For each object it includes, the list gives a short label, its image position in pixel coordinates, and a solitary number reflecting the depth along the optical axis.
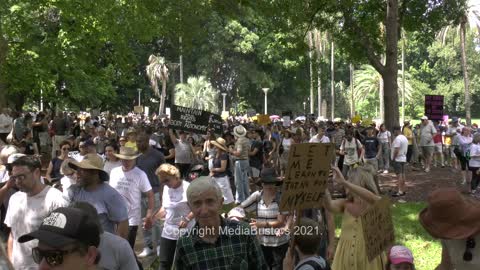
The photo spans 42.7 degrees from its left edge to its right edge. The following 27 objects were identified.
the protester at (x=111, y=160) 8.16
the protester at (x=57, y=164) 9.52
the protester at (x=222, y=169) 10.72
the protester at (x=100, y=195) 5.18
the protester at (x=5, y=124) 18.39
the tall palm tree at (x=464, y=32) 39.96
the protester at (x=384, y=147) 18.41
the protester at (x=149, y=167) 8.47
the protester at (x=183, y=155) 12.65
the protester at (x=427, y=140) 18.91
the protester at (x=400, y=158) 13.38
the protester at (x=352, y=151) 14.15
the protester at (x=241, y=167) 12.55
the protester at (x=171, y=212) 6.55
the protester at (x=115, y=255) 3.68
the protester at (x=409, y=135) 19.58
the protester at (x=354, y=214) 4.90
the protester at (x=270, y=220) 5.98
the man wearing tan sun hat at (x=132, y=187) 6.79
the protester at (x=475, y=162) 13.38
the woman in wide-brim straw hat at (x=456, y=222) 3.23
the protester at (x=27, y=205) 4.54
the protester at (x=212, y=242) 3.66
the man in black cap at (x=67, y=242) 2.37
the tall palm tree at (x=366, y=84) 75.69
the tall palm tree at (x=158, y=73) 55.34
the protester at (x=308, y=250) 4.01
